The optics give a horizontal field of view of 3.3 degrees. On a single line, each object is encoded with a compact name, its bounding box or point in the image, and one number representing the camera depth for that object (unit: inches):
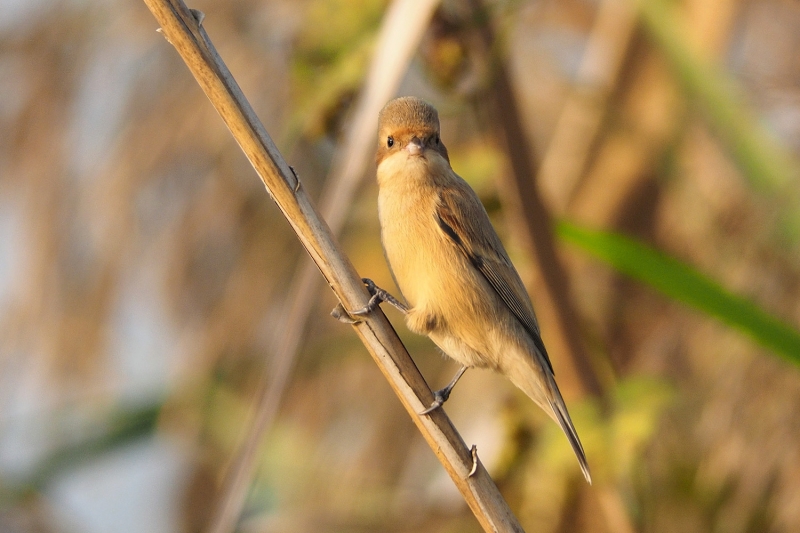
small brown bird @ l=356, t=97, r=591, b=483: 139.1
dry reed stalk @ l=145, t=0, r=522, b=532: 135.8
